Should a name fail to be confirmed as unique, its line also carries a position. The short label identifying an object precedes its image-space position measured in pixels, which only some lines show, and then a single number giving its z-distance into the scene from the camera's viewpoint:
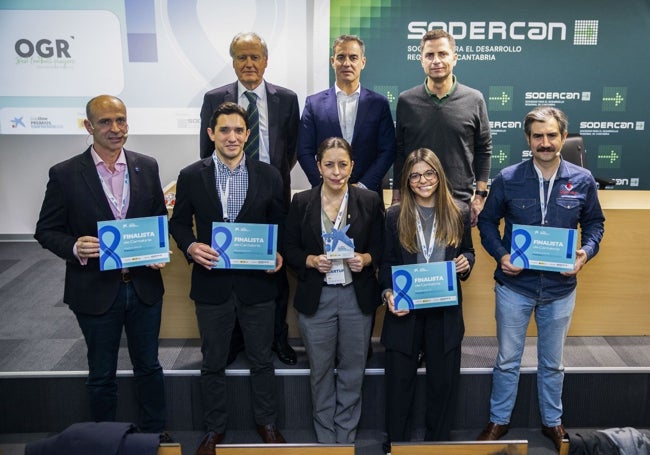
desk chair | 4.73
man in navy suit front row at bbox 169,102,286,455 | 2.78
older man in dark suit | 3.17
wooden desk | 3.64
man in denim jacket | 2.77
